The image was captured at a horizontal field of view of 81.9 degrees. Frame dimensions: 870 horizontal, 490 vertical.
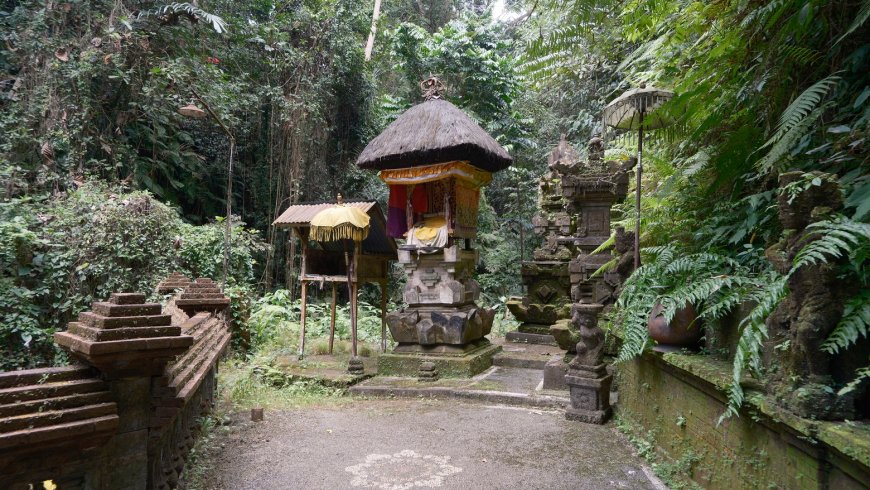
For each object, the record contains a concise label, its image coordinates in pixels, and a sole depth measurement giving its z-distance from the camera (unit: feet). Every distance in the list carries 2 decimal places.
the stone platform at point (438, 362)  23.38
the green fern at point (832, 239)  6.17
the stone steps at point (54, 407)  6.16
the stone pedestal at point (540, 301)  33.06
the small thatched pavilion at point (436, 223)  24.08
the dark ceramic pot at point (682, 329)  11.05
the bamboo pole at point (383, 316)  27.68
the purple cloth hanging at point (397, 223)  26.58
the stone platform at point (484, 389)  18.98
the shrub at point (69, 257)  23.72
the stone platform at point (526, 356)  25.98
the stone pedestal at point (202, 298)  17.75
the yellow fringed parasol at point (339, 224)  24.20
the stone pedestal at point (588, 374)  16.52
